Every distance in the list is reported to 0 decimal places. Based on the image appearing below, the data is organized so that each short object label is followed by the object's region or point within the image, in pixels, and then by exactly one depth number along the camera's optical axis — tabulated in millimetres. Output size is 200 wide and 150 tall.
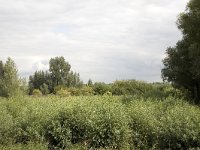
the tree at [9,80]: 28545
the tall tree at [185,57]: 24050
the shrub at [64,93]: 34850
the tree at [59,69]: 53276
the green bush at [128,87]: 40636
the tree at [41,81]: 51837
